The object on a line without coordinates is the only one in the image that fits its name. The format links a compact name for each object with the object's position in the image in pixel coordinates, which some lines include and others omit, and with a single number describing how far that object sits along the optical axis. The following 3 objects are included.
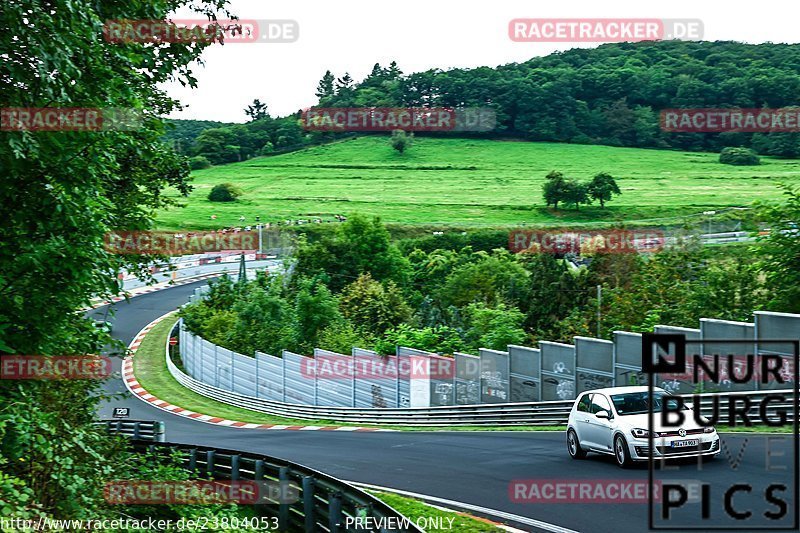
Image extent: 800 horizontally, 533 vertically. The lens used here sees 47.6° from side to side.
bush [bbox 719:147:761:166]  110.75
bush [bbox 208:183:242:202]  119.94
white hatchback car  15.55
